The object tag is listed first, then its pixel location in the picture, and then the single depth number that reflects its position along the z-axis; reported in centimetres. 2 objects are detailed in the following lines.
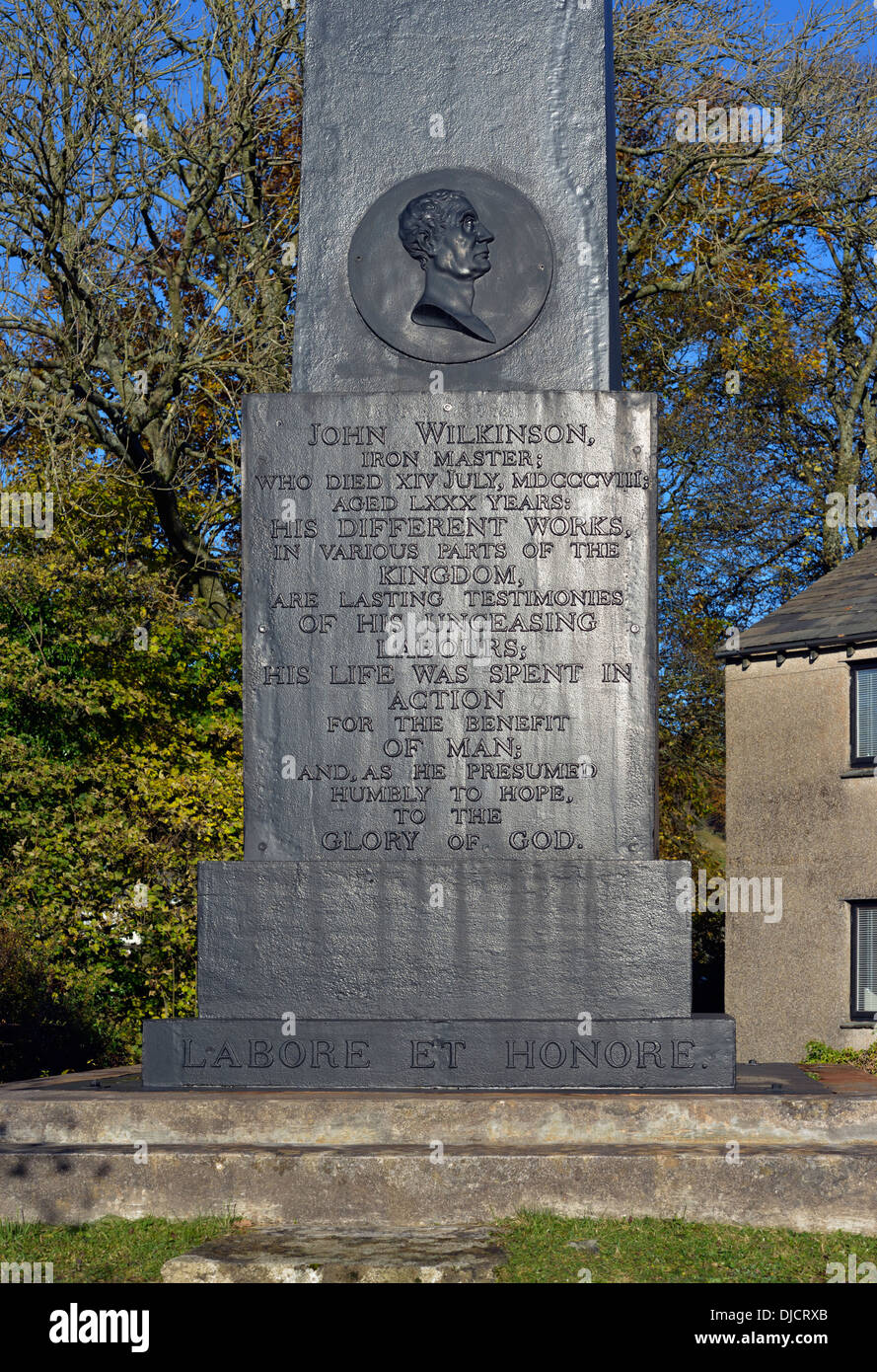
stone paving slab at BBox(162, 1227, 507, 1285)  556
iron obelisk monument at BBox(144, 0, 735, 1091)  760
